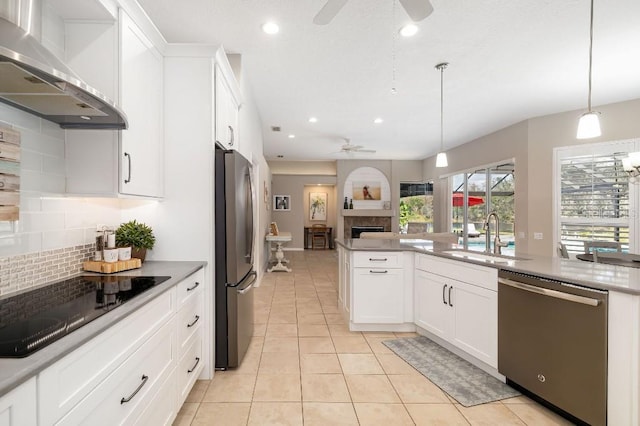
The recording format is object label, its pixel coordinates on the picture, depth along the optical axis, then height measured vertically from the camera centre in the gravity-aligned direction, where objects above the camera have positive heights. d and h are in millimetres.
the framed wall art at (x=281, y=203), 10173 +372
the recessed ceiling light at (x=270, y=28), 2600 +1587
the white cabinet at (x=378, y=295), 3166 -816
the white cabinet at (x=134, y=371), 904 -596
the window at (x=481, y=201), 5926 +308
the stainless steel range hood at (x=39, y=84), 1011 +489
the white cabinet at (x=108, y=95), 1638 +641
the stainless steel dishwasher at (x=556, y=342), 1633 -745
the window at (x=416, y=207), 9074 +241
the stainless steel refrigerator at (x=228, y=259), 2312 -334
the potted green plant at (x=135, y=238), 2062 -161
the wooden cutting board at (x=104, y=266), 1863 -318
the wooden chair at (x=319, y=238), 10578 -799
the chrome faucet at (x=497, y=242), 2727 -236
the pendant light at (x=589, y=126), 2137 +625
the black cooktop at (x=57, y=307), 925 -371
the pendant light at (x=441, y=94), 3308 +1583
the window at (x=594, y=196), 4238 +281
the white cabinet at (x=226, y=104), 2389 +955
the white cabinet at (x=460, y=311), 2270 -797
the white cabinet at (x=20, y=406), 721 -466
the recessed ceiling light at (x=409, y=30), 2615 +1576
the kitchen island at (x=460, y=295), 1545 -640
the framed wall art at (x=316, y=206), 11016 +284
